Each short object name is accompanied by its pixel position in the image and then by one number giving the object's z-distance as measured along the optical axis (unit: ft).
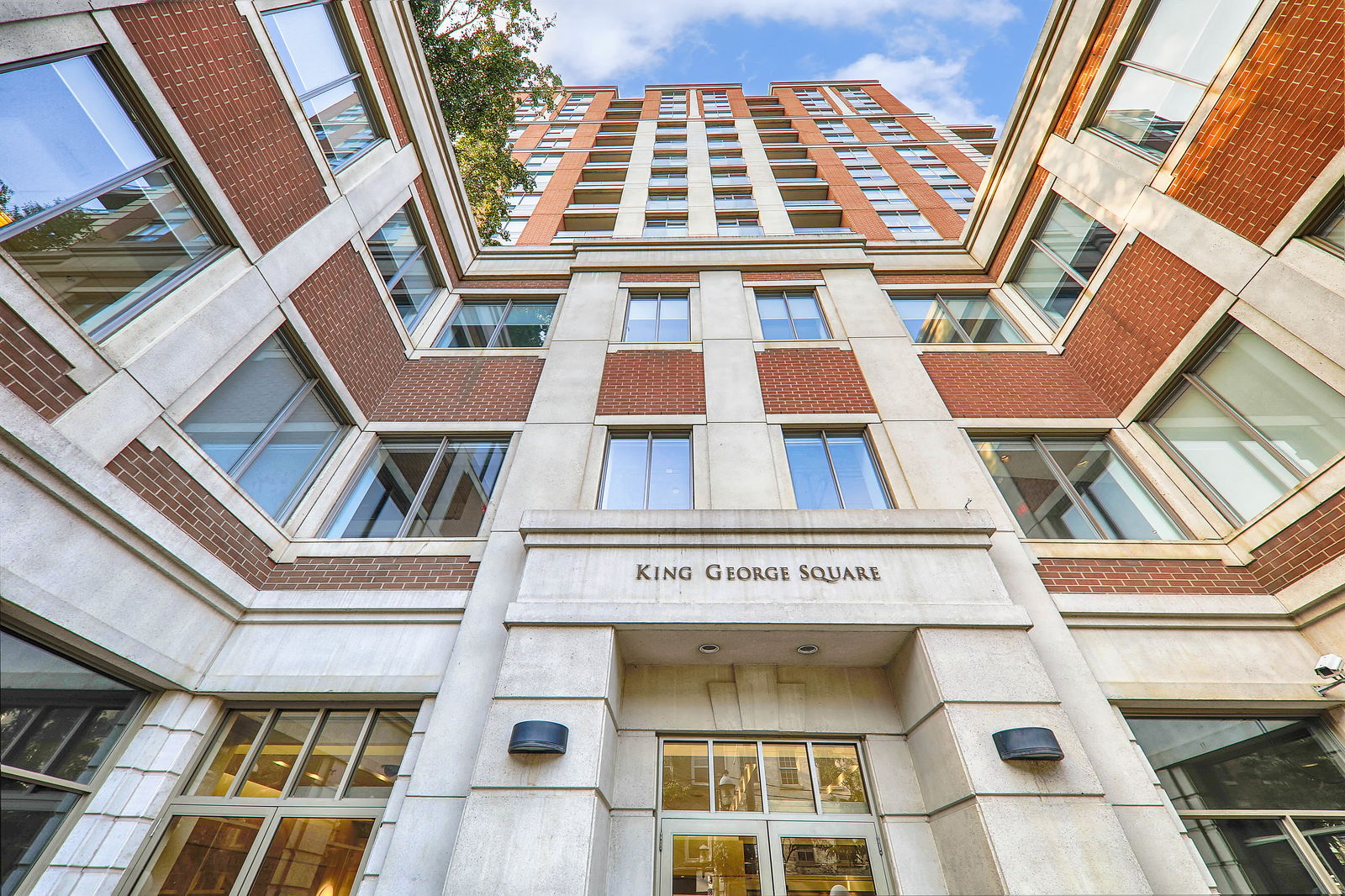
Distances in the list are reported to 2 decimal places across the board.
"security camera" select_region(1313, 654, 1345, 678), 18.44
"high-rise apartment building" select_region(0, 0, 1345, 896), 16.69
